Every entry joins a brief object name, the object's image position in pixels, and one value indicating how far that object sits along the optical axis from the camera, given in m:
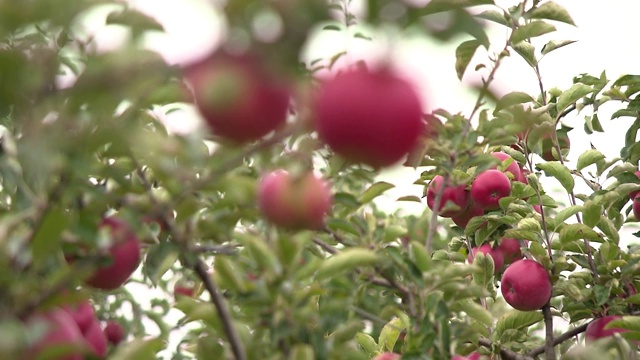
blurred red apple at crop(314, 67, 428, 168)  2.12
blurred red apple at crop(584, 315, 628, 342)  6.22
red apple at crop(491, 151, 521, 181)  7.17
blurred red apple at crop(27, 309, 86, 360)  2.70
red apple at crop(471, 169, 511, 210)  6.82
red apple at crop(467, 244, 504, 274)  7.23
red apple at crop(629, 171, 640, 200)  7.65
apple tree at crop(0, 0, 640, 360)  2.05
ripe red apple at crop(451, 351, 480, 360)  6.41
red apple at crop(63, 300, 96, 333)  3.45
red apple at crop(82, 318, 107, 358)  3.52
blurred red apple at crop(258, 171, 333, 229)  2.90
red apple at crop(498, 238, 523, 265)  7.36
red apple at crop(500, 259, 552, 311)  6.54
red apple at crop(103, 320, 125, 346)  7.07
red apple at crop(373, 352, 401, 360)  4.41
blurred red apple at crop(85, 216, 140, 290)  3.28
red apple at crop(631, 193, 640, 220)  7.54
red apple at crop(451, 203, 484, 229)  7.15
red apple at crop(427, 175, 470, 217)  7.11
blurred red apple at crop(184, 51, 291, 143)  1.94
